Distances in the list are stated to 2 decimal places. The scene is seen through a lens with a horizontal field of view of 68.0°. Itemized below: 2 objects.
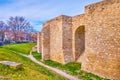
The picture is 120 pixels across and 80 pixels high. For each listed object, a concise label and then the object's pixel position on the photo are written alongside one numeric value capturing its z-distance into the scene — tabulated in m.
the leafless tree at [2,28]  28.91
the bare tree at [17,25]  28.76
